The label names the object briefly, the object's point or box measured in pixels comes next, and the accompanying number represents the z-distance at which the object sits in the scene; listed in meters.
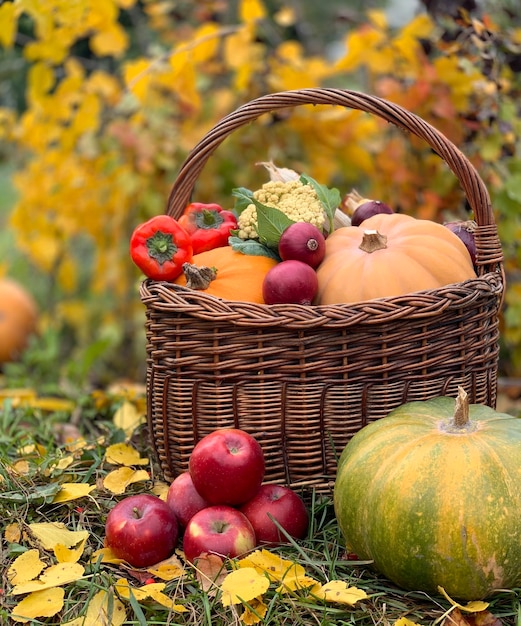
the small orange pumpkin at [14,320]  3.57
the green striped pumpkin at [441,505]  1.91
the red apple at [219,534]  1.98
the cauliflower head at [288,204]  2.16
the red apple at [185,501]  2.05
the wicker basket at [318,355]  2.05
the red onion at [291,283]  2.06
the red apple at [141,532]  2.00
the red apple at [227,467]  2.01
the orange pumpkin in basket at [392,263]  2.09
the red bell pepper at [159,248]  2.13
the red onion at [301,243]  2.09
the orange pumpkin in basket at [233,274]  2.11
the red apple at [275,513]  2.03
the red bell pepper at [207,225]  2.21
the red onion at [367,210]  2.23
